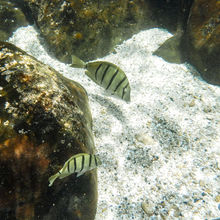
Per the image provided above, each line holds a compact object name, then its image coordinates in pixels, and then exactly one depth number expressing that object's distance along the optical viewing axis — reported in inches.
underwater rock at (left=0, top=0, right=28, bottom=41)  192.9
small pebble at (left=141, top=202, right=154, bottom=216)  102.1
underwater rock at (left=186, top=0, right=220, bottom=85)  161.8
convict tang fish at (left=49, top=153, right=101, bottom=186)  68.2
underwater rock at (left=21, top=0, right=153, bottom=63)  163.9
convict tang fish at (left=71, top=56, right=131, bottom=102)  104.9
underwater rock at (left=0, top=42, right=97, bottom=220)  71.3
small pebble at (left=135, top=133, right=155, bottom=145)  132.6
